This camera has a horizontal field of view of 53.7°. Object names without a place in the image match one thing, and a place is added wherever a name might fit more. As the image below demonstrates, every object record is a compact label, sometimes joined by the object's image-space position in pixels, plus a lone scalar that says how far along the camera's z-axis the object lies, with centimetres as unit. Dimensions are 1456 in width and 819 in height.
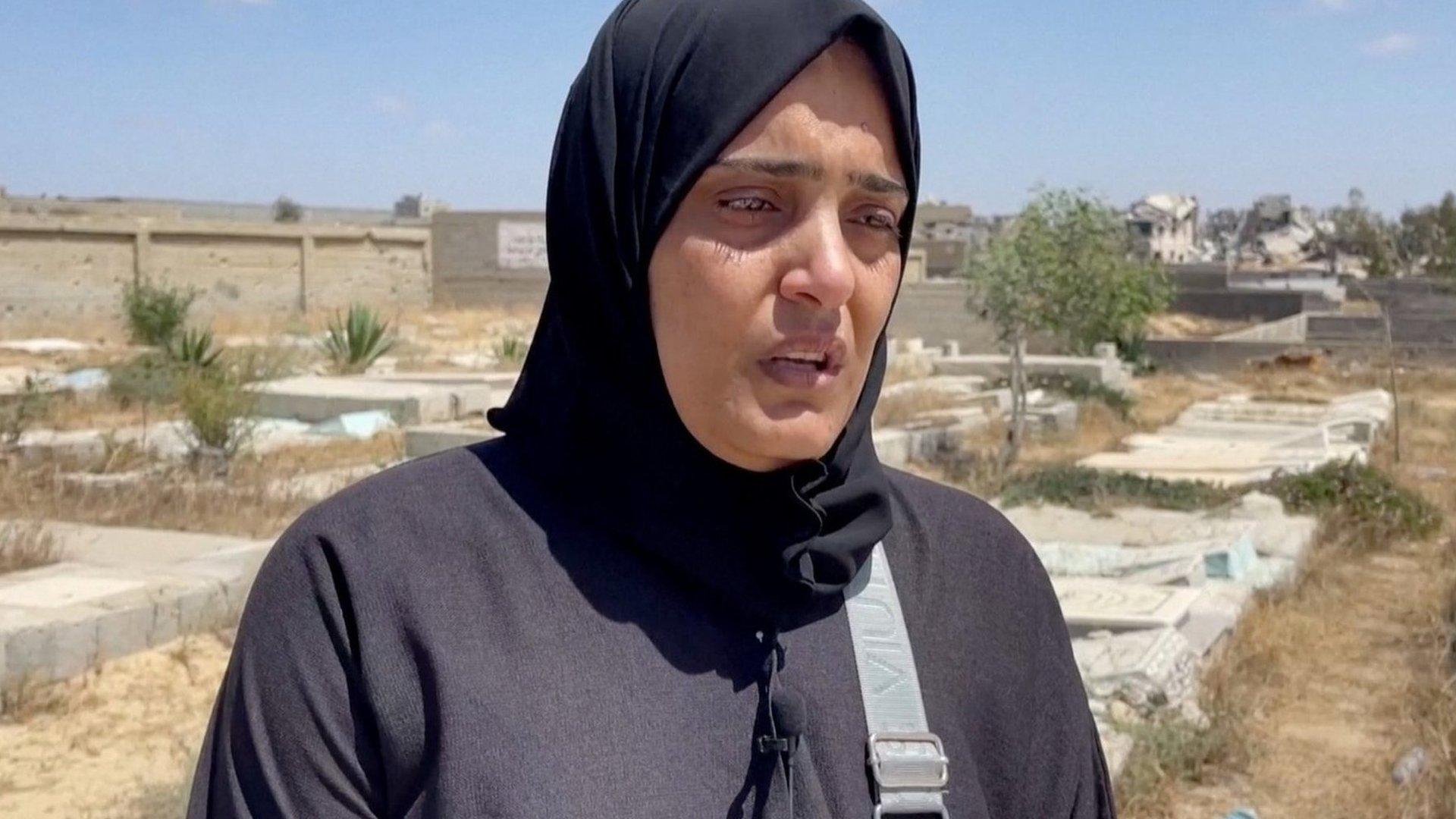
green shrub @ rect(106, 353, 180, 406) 1191
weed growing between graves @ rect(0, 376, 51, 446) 878
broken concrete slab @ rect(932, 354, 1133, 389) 1611
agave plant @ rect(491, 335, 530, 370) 1736
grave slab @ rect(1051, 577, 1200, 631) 543
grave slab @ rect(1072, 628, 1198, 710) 463
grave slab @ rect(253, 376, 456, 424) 1203
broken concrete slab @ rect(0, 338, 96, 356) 1881
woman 105
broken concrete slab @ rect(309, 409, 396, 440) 1161
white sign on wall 3266
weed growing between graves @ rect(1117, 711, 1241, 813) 407
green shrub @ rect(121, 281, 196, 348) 1698
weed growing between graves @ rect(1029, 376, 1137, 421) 1498
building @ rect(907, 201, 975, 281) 3866
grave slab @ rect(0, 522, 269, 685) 476
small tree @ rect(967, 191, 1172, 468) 1195
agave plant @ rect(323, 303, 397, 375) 1609
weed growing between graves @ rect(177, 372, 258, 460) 874
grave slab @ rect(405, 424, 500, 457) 976
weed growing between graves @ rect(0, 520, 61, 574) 587
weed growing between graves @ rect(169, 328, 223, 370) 1227
